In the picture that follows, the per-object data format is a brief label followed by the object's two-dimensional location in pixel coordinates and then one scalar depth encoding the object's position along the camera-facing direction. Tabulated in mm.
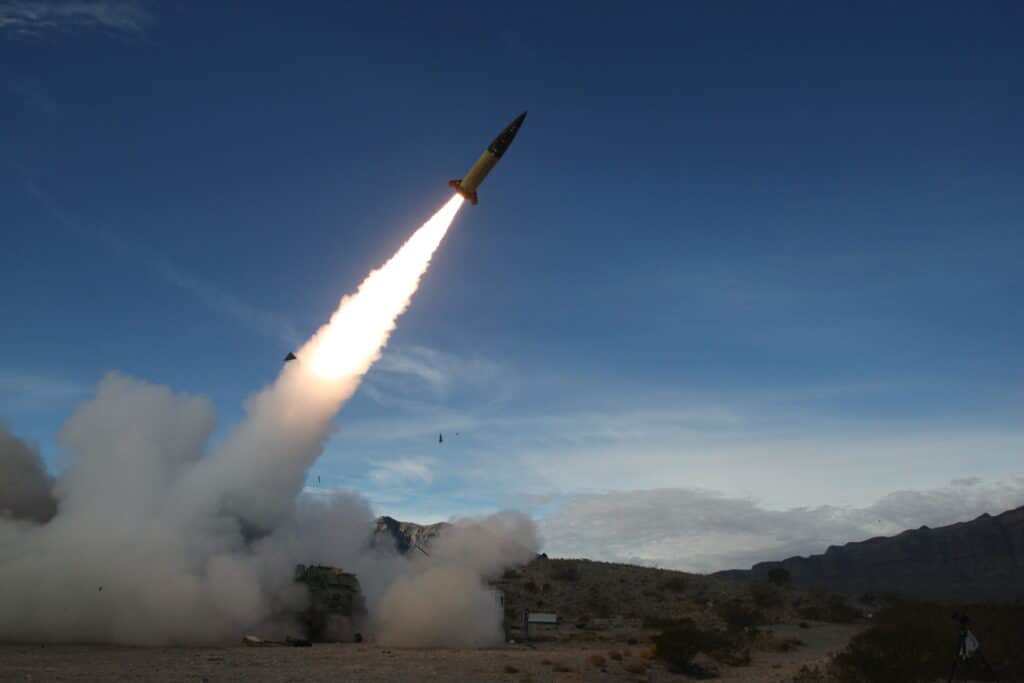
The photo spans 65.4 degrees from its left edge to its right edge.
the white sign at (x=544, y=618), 36281
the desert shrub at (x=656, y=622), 34697
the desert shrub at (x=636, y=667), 23734
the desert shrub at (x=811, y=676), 20656
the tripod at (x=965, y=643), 16969
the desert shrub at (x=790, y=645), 31641
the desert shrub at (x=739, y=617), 39375
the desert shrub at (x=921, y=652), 19734
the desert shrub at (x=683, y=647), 25172
